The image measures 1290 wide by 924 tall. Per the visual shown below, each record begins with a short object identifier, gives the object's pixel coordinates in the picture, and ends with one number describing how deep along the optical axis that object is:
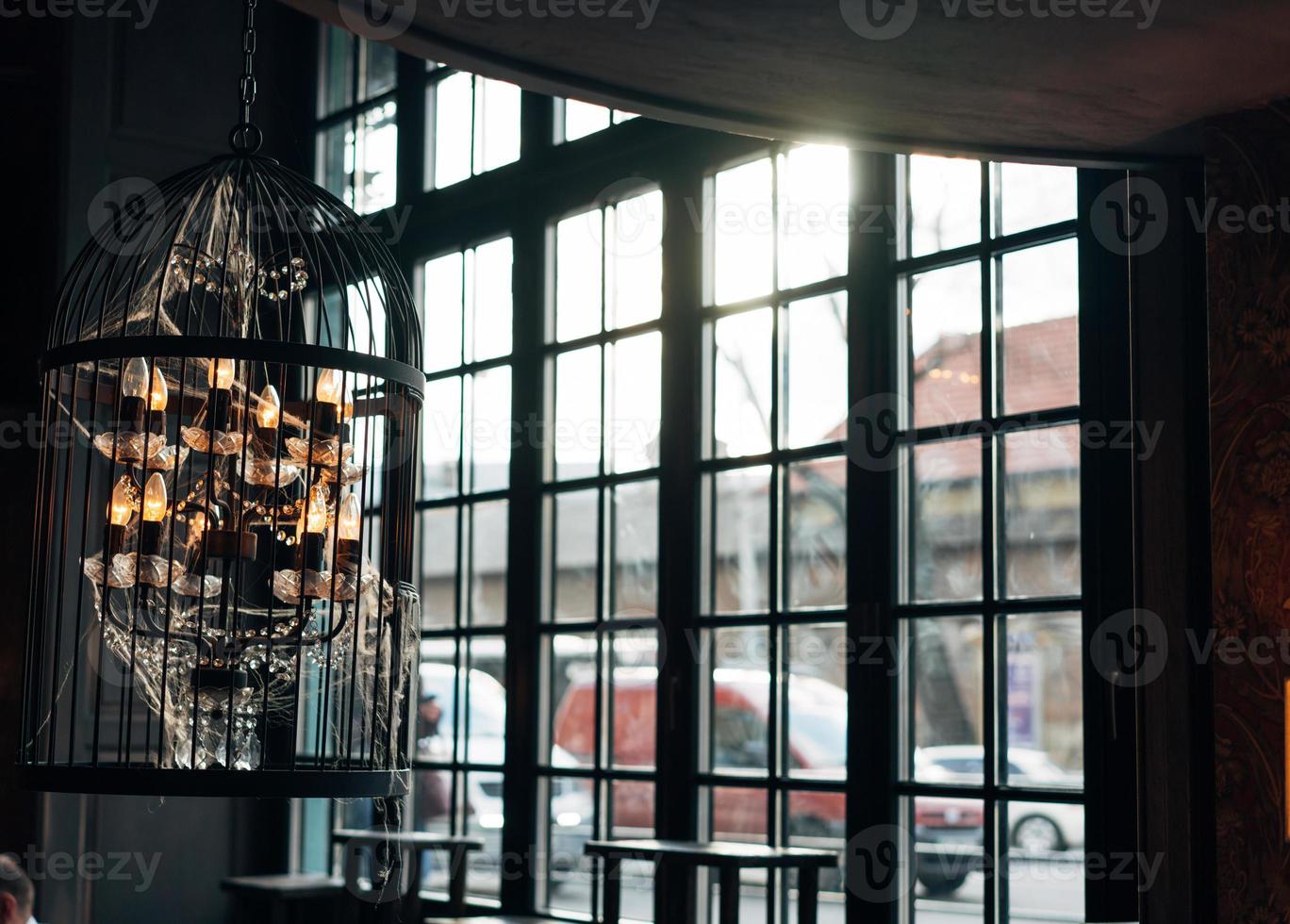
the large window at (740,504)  3.45
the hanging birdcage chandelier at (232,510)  2.22
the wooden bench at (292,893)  5.07
